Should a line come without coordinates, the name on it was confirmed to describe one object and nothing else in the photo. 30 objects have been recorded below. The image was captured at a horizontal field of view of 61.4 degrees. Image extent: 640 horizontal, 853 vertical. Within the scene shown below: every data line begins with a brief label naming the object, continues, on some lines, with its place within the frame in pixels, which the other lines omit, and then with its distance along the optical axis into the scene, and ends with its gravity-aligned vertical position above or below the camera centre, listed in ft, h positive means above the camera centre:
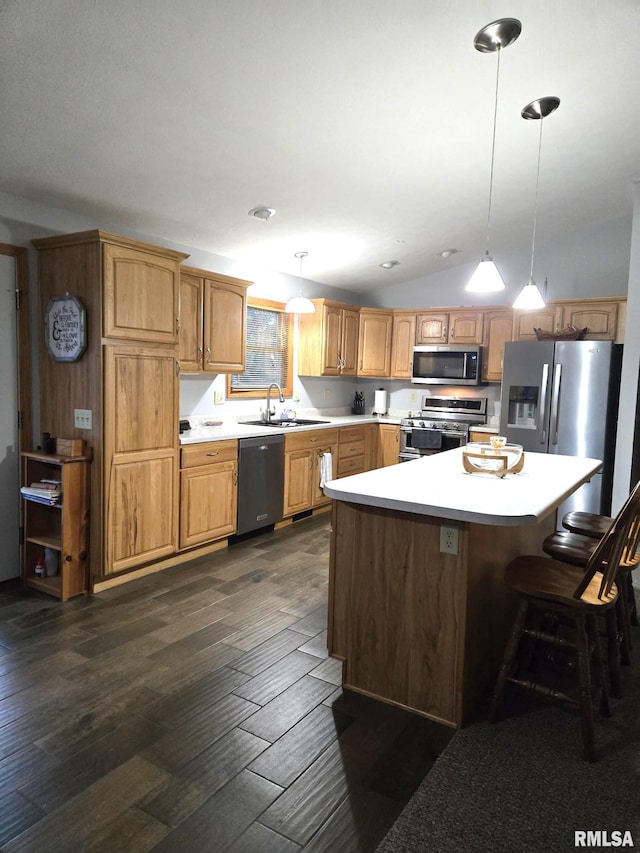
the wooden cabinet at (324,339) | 18.56 +1.63
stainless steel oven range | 18.52 -1.24
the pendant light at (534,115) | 9.59 +5.09
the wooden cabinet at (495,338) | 18.24 +1.82
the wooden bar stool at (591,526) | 8.96 -2.26
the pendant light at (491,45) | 7.45 +5.02
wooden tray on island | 8.52 -1.11
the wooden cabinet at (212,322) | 12.94 +1.53
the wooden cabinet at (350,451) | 18.15 -2.22
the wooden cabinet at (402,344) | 20.15 +1.68
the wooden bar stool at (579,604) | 6.29 -2.50
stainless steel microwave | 18.60 +0.88
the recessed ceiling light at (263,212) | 12.56 +4.03
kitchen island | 6.67 -2.56
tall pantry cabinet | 10.25 -0.06
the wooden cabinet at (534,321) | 16.65 +2.25
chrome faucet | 17.20 -0.92
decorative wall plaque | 10.27 +0.98
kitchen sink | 16.90 -1.21
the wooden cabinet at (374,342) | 20.43 +1.73
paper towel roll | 21.26 -0.56
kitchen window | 16.85 +1.06
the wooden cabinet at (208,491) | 12.37 -2.60
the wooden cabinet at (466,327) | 18.70 +2.22
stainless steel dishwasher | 13.97 -2.61
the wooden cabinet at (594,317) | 15.87 +2.30
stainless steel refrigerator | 15.07 -0.21
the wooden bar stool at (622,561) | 7.55 -2.42
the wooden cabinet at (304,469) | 15.55 -2.47
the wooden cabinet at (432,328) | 19.40 +2.25
